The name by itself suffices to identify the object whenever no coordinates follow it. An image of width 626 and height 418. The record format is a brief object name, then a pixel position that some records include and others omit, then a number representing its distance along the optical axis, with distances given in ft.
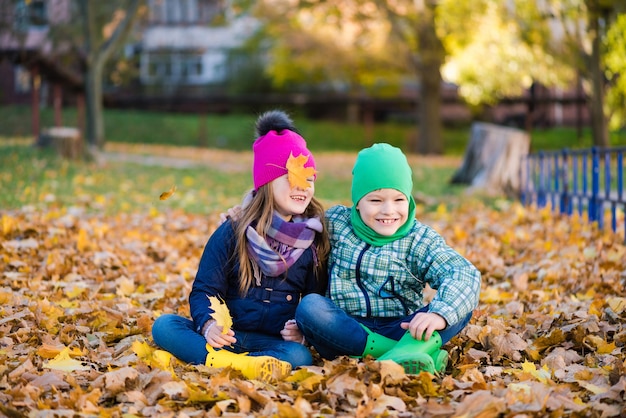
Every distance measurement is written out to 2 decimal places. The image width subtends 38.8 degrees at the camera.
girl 13.55
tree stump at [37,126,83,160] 51.19
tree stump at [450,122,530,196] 42.09
